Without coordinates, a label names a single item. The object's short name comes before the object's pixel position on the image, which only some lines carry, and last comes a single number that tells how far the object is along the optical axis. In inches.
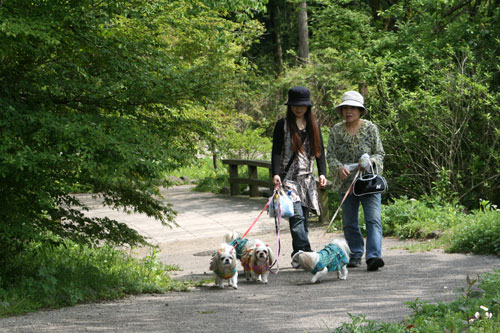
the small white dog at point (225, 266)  530.3
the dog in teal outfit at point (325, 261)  529.7
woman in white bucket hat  577.6
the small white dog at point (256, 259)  553.6
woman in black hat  581.6
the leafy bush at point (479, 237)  634.2
